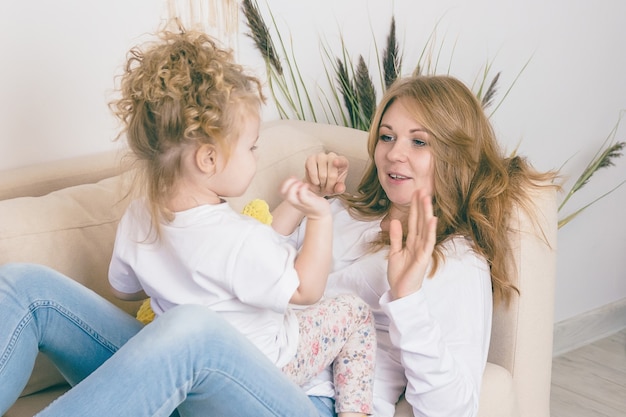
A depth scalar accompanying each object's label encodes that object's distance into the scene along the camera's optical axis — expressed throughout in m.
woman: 1.30
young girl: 1.35
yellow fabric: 1.83
